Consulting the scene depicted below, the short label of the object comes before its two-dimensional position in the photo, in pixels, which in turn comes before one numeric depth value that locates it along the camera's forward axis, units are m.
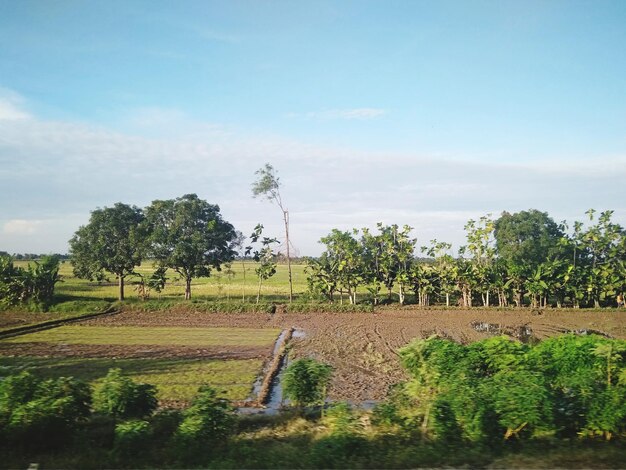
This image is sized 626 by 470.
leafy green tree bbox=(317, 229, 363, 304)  35.25
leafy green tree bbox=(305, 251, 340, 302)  35.84
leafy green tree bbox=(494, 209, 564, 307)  43.03
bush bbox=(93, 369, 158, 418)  8.00
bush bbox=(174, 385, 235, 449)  7.27
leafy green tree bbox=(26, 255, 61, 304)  30.53
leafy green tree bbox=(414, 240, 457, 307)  35.06
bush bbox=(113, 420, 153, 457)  7.00
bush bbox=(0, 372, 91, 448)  7.02
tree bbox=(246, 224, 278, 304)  36.25
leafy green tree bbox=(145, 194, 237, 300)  33.47
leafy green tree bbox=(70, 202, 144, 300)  33.34
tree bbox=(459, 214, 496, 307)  34.44
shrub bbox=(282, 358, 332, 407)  9.48
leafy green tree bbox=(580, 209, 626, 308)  33.47
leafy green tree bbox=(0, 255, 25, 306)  30.27
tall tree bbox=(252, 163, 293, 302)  37.12
